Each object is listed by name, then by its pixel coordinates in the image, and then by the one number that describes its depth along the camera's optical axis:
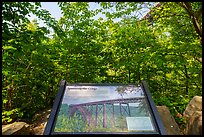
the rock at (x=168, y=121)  2.27
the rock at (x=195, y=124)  1.86
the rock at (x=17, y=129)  2.31
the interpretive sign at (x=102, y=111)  1.29
